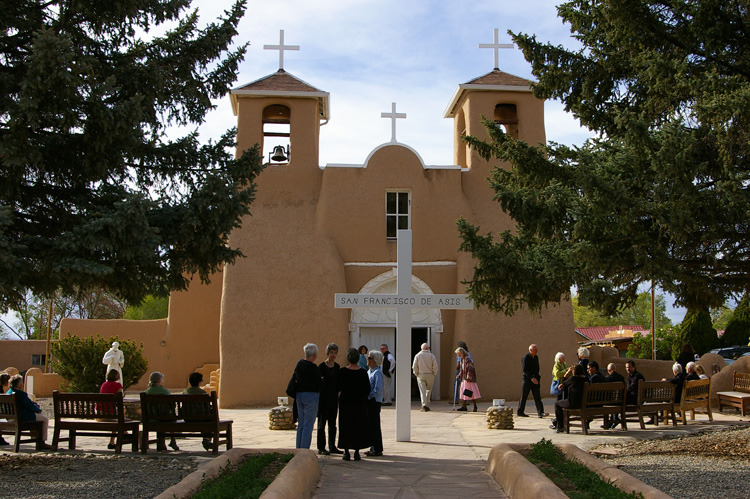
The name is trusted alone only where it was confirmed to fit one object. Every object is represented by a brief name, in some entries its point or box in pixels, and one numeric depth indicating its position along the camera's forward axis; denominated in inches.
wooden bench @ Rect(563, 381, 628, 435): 487.8
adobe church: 772.6
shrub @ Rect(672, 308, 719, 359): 1437.0
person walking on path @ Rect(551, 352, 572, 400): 600.0
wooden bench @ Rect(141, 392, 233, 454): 397.7
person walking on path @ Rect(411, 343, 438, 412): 684.1
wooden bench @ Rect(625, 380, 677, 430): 510.6
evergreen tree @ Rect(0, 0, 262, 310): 338.3
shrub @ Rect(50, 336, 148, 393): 789.2
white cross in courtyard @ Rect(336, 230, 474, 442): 466.9
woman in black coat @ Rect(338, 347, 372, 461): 385.4
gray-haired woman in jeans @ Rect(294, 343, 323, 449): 384.2
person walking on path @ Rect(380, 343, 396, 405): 701.3
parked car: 1349.7
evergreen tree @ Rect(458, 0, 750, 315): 335.3
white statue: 665.6
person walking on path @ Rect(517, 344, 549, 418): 613.1
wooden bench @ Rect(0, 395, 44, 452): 403.2
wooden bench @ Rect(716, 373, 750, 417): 592.3
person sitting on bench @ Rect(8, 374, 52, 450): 406.9
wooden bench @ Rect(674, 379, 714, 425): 556.1
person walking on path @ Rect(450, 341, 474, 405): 693.9
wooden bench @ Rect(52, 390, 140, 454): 400.8
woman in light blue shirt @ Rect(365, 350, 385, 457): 400.5
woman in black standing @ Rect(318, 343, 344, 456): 405.7
